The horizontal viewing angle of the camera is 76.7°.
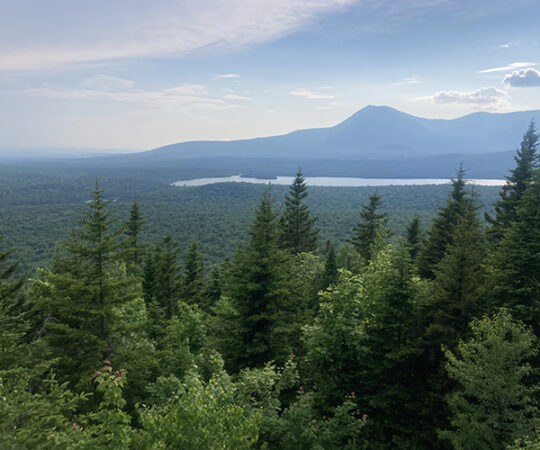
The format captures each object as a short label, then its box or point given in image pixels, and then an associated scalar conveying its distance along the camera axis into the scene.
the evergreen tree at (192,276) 35.41
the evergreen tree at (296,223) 36.00
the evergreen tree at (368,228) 36.31
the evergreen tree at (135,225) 40.44
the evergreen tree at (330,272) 24.45
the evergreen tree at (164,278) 31.34
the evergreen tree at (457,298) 12.12
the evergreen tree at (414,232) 33.72
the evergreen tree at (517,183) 22.95
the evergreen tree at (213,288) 37.29
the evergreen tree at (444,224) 22.21
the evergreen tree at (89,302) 11.58
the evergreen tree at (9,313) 9.84
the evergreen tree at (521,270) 11.50
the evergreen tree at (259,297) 14.10
